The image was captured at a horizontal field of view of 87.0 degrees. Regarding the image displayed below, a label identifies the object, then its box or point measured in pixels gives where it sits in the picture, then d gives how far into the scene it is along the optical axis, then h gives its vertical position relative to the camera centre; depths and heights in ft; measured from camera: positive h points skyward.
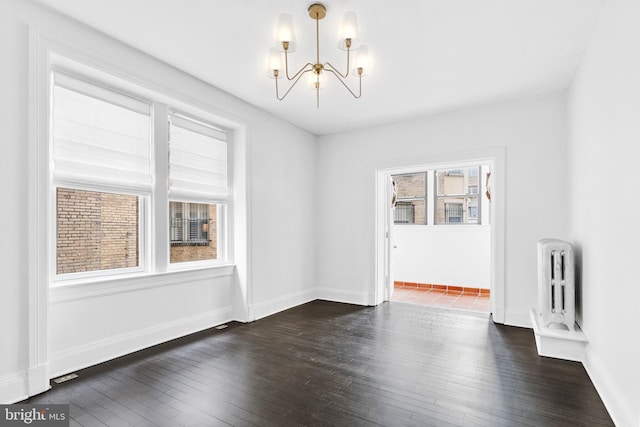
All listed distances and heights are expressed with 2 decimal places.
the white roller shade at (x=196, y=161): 12.01 +2.03
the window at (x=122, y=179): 9.16 +1.10
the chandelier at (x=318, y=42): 7.31 +4.06
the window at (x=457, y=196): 20.25 +1.12
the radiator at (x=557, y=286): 10.00 -2.16
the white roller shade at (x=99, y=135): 9.04 +2.31
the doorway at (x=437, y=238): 17.28 -1.40
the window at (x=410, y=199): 21.57 +1.02
